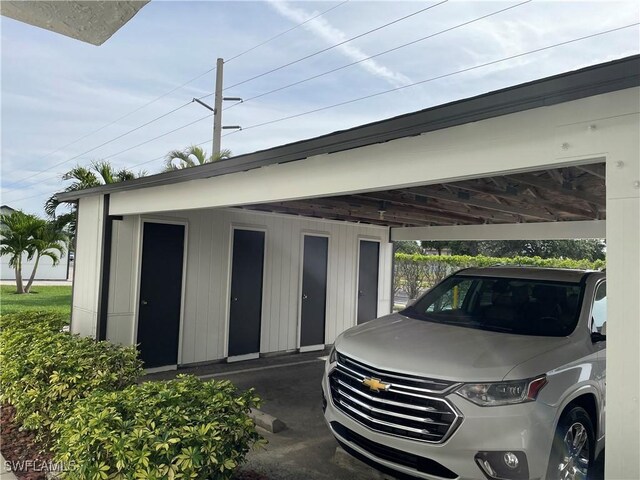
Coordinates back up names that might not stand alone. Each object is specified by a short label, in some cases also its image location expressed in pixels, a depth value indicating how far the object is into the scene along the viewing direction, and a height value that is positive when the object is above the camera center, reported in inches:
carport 78.0 +23.0
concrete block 177.3 -69.7
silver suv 103.7 -33.7
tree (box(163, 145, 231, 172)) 588.1 +129.5
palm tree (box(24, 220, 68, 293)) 631.8 +10.9
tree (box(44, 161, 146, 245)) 444.1 +74.9
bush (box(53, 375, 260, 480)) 94.7 -43.4
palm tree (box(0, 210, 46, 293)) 642.2 +20.3
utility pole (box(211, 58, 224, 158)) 681.0 +225.8
